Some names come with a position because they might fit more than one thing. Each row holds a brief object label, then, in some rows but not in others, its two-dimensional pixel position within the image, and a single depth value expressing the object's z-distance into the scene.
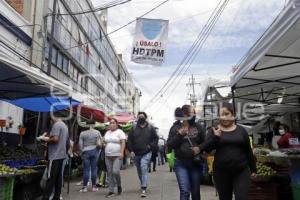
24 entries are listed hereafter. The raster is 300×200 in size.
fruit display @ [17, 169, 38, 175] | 7.30
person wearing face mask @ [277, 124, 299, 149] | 10.02
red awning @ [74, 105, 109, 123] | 13.55
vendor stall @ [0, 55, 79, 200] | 6.76
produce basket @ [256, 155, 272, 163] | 7.90
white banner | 12.59
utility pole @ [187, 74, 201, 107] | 62.29
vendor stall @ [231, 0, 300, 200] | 5.18
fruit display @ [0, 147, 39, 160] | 8.60
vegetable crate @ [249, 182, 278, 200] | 7.15
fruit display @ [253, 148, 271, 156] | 8.56
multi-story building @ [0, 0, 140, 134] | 13.18
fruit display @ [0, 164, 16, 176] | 6.64
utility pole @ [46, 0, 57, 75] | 14.46
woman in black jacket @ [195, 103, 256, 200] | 4.93
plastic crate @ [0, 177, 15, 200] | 6.53
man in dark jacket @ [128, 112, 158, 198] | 9.21
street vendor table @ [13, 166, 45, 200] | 7.42
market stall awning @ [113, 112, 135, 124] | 18.52
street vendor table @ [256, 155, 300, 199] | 6.54
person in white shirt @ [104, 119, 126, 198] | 9.16
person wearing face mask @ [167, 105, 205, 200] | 5.95
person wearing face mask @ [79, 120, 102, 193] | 10.25
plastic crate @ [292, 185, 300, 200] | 6.39
